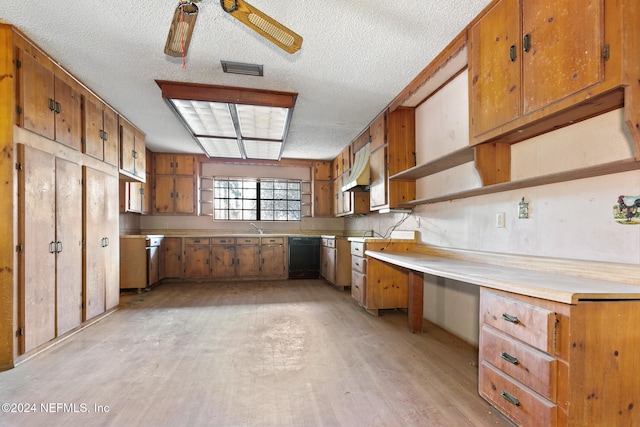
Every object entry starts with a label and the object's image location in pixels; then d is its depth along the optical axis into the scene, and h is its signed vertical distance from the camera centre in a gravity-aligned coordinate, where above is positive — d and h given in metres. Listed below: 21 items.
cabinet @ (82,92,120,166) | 3.25 +0.92
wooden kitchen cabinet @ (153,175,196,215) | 5.99 +0.36
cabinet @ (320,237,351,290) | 5.02 -0.79
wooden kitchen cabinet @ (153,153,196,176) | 5.98 +0.94
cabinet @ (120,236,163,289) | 4.78 -0.75
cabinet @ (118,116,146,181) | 4.12 +0.87
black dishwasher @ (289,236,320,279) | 6.01 -0.83
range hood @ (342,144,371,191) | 4.28 +0.57
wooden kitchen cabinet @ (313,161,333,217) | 6.58 +0.52
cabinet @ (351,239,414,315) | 3.57 -0.76
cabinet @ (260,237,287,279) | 5.92 -0.84
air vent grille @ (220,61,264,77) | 2.75 +1.30
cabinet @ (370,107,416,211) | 3.59 +0.70
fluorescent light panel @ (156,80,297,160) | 3.17 +1.16
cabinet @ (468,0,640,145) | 1.30 +0.76
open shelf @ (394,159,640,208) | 1.38 +0.20
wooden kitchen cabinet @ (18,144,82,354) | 2.37 -0.29
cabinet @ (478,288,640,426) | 1.26 -0.61
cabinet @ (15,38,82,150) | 2.36 +0.96
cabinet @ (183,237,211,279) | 5.71 -0.82
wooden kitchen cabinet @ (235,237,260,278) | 5.85 -0.81
